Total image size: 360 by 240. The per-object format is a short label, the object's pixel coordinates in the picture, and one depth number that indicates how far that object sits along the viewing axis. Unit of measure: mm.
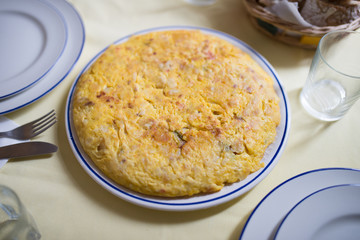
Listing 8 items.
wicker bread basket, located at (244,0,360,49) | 546
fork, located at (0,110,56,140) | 503
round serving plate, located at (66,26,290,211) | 442
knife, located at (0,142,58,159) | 485
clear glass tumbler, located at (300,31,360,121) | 524
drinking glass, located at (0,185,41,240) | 426
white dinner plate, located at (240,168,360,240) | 420
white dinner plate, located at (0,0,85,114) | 527
